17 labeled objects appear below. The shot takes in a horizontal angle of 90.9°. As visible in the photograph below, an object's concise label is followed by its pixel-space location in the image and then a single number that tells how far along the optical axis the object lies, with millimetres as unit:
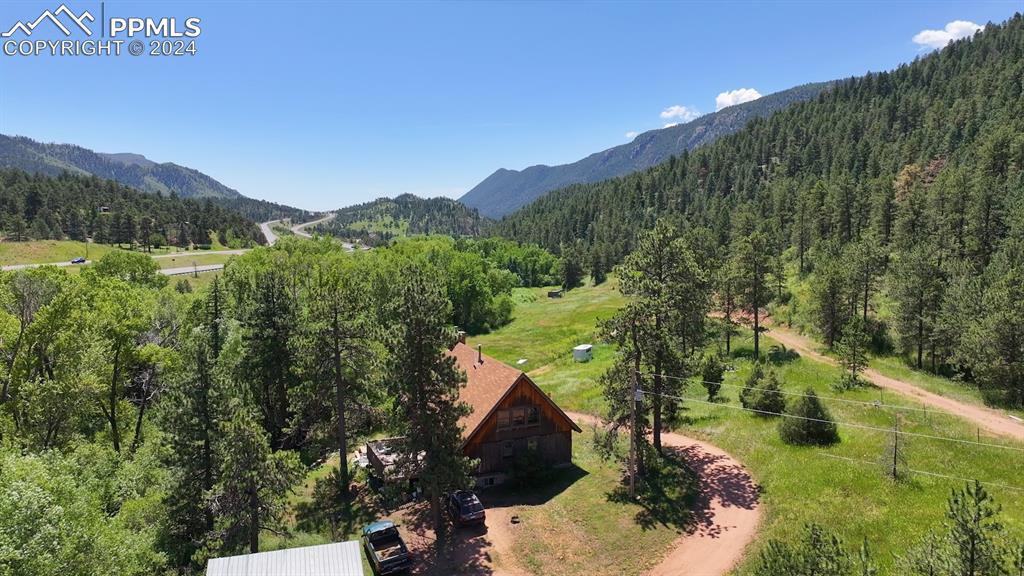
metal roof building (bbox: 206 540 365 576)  16719
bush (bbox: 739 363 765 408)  40550
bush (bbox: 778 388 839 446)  33750
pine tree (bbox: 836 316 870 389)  43875
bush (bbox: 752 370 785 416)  38719
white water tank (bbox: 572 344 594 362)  67000
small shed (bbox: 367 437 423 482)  26516
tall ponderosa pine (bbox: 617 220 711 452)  30906
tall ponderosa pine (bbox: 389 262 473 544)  25578
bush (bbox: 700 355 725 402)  43500
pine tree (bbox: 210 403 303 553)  21141
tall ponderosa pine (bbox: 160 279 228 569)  25172
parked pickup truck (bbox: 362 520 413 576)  24219
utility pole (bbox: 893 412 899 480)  27016
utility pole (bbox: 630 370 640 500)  29217
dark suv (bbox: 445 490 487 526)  28156
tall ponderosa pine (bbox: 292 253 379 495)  32938
